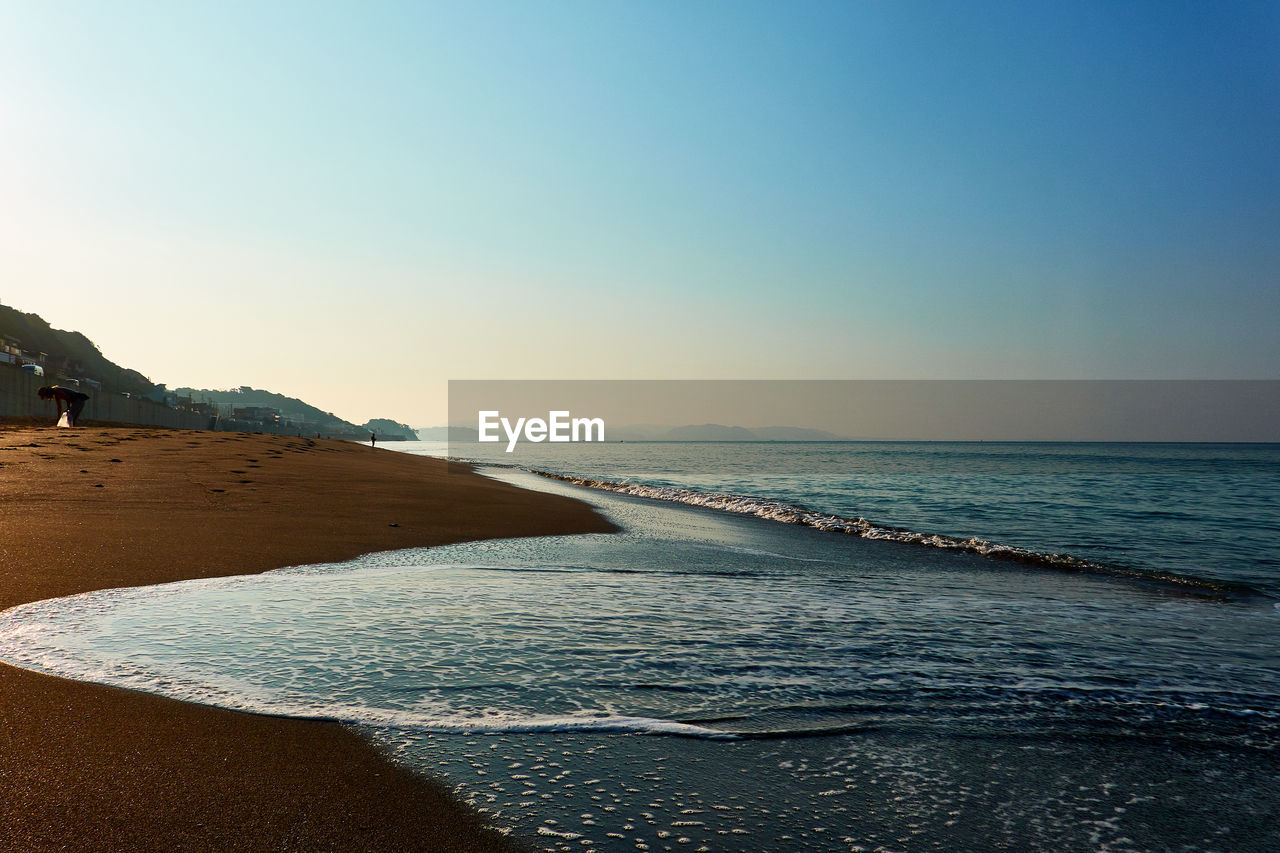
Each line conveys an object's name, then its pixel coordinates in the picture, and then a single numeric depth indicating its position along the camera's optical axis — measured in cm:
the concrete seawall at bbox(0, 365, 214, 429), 4019
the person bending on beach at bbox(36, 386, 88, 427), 3127
